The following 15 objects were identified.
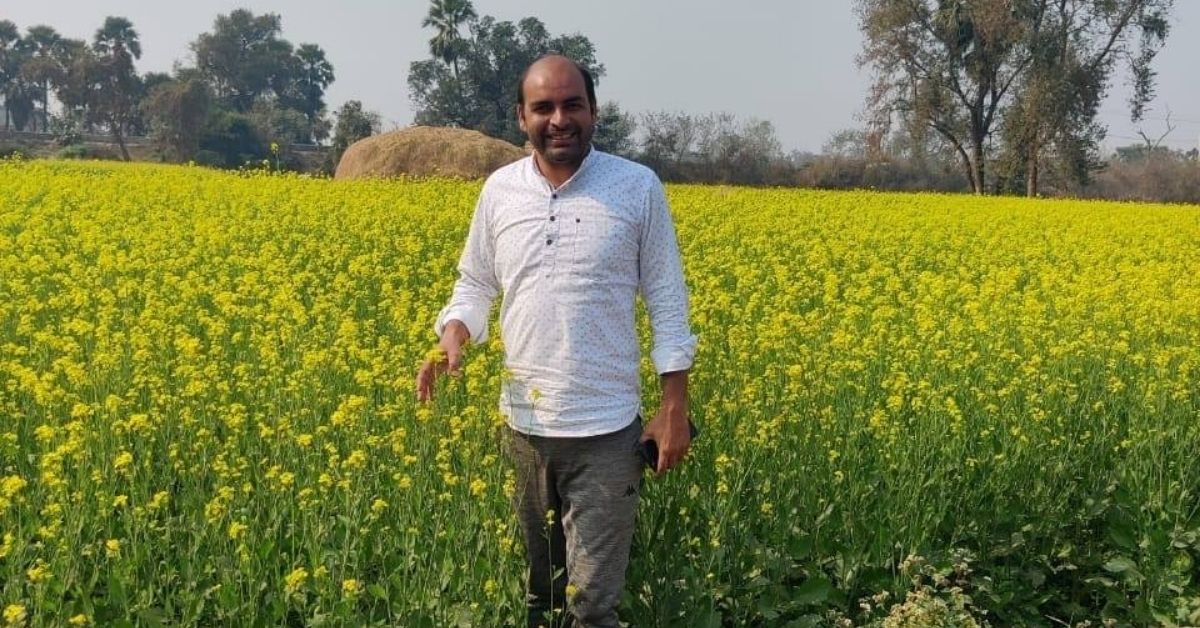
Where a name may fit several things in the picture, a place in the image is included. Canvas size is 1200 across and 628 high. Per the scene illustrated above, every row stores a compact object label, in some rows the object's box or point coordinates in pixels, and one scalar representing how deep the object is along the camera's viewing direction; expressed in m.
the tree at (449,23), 43.84
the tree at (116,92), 59.38
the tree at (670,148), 33.51
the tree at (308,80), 82.31
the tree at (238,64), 79.81
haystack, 19.00
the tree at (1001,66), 32.28
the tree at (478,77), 42.12
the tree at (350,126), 37.16
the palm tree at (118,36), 67.25
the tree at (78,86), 59.12
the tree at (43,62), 63.62
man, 2.37
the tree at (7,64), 72.38
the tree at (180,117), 46.31
